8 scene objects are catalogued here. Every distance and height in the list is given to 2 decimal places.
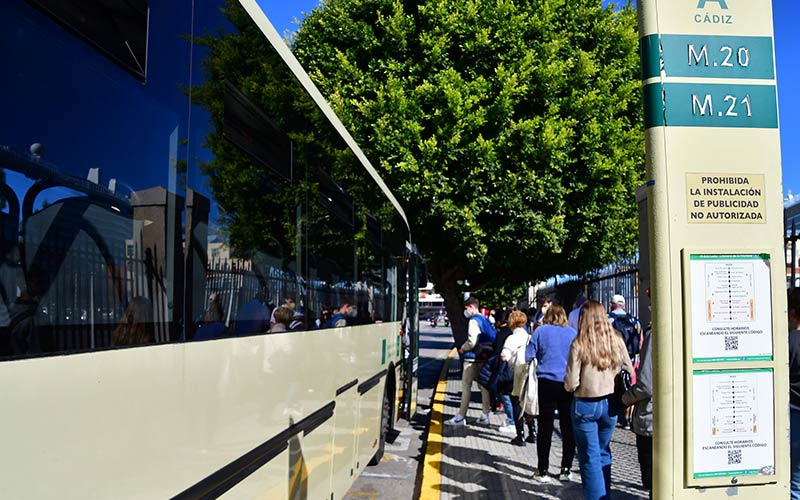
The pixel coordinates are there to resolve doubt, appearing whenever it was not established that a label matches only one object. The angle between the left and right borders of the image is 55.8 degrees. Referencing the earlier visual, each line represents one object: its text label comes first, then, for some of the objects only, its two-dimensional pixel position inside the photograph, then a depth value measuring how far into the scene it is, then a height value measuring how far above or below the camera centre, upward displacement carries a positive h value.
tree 14.37 +3.57
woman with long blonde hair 5.65 -0.71
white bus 1.98 +0.14
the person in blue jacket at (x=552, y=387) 7.40 -0.94
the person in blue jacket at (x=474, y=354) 11.18 -0.94
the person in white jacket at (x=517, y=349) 9.44 -0.73
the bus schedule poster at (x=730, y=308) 3.30 -0.07
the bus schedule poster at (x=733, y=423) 3.32 -0.58
